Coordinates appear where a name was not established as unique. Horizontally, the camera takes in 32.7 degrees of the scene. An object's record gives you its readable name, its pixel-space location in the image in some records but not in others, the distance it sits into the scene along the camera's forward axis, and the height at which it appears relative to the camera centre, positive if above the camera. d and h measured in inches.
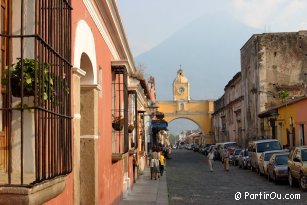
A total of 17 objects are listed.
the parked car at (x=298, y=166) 669.3 -38.8
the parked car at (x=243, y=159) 1249.6 -52.3
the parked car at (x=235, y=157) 1455.3 -53.5
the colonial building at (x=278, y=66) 1676.9 +229.7
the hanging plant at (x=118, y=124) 491.2 +15.0
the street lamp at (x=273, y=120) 1427.5 +48.6
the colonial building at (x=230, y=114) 2139.5 +114.4
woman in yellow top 1041.9 -49.9
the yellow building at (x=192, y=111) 3117.6 +166.3
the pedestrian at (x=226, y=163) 1182.8 -57.0
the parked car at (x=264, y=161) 958.2 -43.3
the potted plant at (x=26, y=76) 162.4 +20.6
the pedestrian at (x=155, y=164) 970.1 -46.1
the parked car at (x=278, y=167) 807.7 -46.9
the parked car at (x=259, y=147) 1095.8 -21.0
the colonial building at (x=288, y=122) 1211.9 +39.0
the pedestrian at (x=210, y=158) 1208.5 -45.8
